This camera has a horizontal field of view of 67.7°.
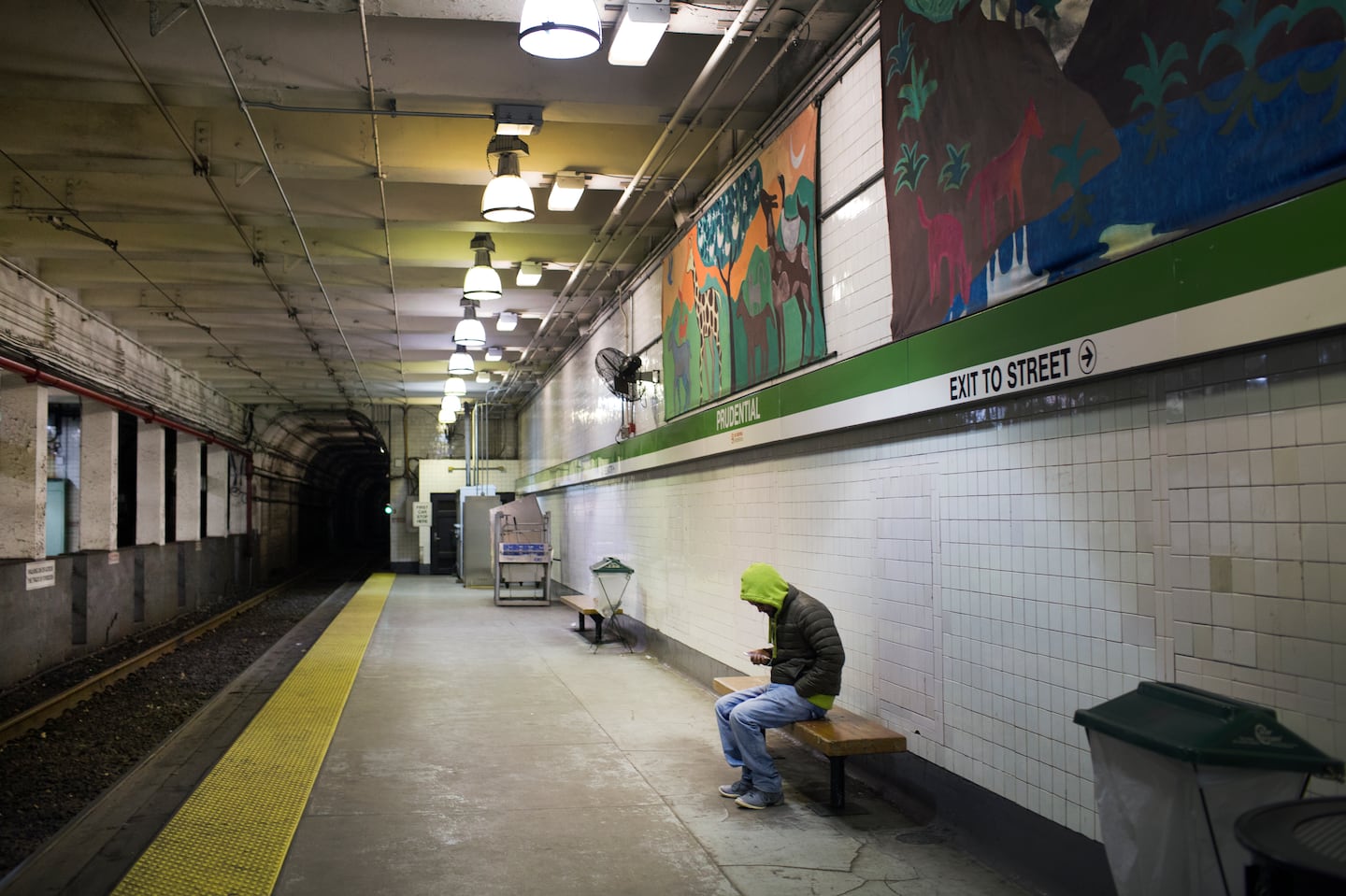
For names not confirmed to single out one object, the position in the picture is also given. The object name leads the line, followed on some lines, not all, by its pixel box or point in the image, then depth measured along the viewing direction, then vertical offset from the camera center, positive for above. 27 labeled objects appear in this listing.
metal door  28.75 -0.93
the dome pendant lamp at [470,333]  12.89 +2.18
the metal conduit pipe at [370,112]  7.81 +3.11
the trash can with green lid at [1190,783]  2.58 -0.78
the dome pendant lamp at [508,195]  7.68 +2.35
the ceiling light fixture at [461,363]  15.60 +2.17
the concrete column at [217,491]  22.88 +0.31
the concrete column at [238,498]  25.31 +0.17
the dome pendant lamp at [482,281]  9.95 +2.19
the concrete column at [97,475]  14.87 +0.47
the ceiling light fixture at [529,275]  13.23 +3.00
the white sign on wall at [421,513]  28.56 -0.32
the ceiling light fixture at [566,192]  9.88 +3.11
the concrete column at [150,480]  17.89 +0.45
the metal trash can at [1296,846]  1.90 -0.71
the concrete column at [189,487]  20.50 +0.38
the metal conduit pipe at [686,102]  6.38 +2.97
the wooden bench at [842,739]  5.50 -1.35
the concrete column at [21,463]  11.59 +0.51
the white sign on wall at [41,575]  11.84 -0.81
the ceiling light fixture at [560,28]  4.93 +2.34
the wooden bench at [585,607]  13.47 -1.50
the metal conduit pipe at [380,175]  6.61 +3.05
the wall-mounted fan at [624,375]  12.23 +1.53
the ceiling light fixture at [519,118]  8.03 +3.07
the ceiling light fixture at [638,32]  6.37 +3.04
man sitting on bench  5.83 -1.07
